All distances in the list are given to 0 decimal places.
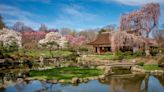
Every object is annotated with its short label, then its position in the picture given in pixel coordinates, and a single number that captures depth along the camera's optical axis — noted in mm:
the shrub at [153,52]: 39469
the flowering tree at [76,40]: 72381
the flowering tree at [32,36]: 74112
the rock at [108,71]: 25188
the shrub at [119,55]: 36875
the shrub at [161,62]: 28516
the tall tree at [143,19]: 38875
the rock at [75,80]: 19994
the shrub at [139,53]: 39031
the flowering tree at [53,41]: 49094
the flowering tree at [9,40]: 48938
